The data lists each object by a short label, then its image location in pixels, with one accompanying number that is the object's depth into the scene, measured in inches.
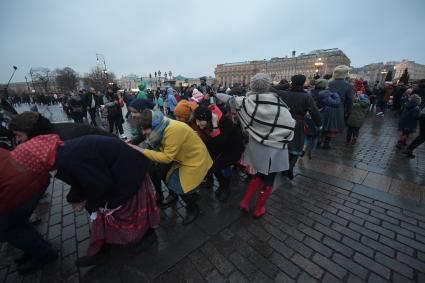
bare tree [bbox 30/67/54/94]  1846.0
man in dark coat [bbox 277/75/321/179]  136.7
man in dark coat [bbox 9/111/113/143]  80.2
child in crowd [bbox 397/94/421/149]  222.2
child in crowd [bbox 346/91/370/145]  226.4
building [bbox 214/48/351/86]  2812.5
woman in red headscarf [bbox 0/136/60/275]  60.5
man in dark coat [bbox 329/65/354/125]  204.2
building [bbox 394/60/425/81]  4055.1
